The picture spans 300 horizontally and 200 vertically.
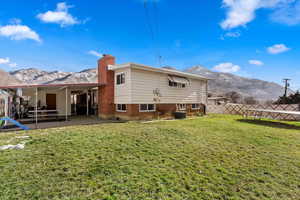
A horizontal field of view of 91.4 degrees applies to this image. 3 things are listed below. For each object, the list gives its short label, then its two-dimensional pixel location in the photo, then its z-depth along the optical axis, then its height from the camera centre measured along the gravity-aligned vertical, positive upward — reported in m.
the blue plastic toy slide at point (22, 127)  8.11 -1.31
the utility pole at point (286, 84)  29.49 +3.57
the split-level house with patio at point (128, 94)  11.68 +0.83
